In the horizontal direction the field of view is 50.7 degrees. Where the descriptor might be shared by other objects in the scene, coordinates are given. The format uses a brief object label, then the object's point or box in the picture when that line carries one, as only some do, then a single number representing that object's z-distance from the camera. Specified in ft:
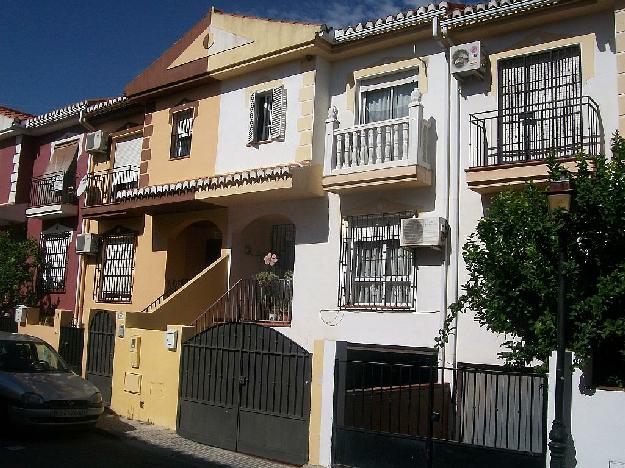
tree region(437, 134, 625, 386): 24.64
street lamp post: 22.48
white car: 34.47
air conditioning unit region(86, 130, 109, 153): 59.16
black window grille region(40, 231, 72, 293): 63.36
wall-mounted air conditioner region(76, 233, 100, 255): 57.93
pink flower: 46.86
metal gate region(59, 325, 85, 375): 48.57
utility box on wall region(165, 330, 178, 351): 38.45
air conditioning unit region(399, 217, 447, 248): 37.06
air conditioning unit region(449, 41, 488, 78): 37.09
